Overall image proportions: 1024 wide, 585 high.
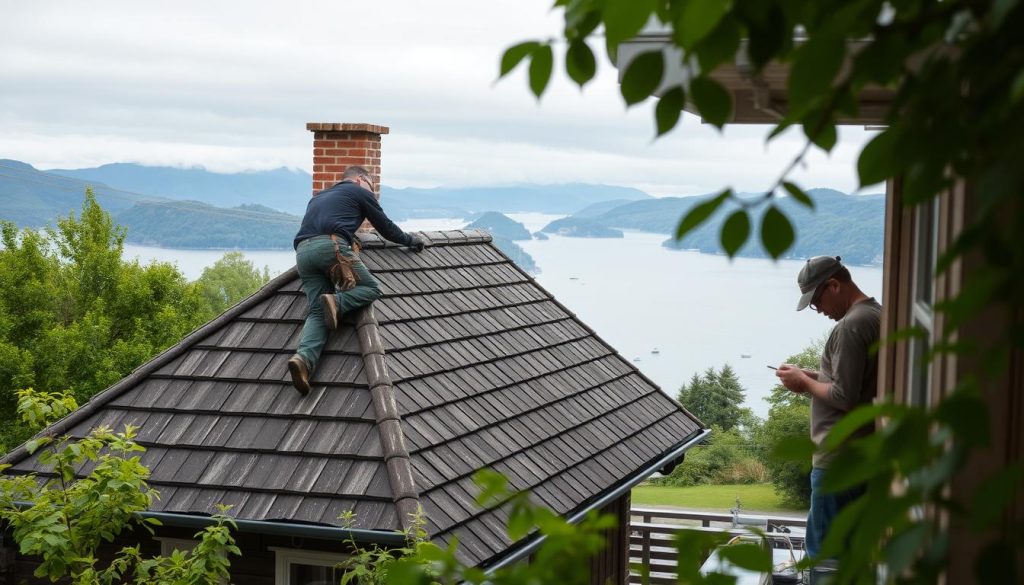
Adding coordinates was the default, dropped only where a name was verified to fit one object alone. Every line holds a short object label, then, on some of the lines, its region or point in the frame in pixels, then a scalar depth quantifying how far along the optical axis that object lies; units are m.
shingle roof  8.26
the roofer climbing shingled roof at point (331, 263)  9.38
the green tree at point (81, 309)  26.72
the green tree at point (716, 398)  34.09
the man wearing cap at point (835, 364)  5.27
